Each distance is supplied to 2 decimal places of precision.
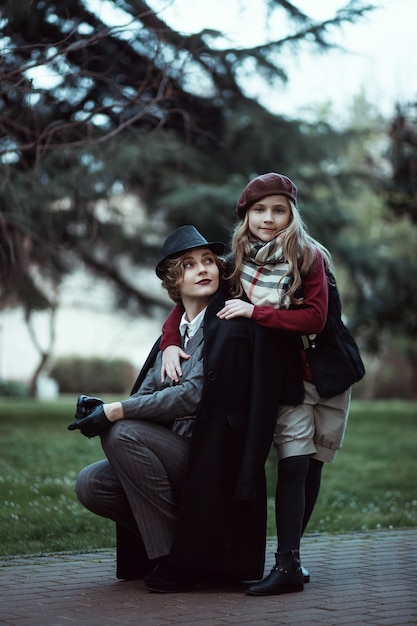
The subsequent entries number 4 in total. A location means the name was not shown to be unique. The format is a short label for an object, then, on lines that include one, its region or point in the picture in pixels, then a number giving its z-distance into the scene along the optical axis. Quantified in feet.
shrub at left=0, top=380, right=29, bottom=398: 104.12
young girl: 15.40
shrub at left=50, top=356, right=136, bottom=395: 113.29
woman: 15.05
